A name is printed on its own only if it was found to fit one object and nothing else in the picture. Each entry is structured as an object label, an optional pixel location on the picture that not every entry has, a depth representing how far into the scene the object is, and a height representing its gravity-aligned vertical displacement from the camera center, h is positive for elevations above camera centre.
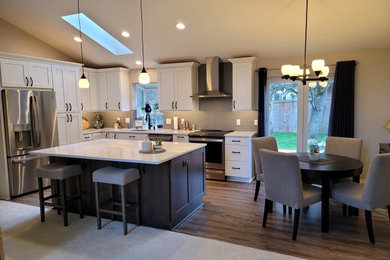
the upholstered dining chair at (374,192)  2.66 -0.88
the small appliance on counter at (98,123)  6.82 -0.25
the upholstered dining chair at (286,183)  2.84 -0.83
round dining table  2.94 -0.71
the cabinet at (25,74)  4.24 +0.70
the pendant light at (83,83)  3.79 +0.44
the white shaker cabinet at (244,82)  5.12 +0.56
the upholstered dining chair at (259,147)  3.98 -0.57
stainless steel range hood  5.36 +0.66
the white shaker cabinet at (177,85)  5.61 +0.59
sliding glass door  5.06 -0.07
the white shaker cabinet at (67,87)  5.07 +0.53
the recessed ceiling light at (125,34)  4.97 +1.52
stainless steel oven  5.08 -0.79
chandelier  2.86 +0.45
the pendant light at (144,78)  3.38 +0.45
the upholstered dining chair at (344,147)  3.81 -0.58
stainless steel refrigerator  4.29 -0.28
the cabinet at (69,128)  5.10 -0.29
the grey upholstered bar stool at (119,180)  3.00 -0.78
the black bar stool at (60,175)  3.32 -0.80
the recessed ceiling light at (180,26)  4.49 +1.49
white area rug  2.65 -1.44
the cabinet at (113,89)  6.29 +0.58
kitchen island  3.13 -0.83
